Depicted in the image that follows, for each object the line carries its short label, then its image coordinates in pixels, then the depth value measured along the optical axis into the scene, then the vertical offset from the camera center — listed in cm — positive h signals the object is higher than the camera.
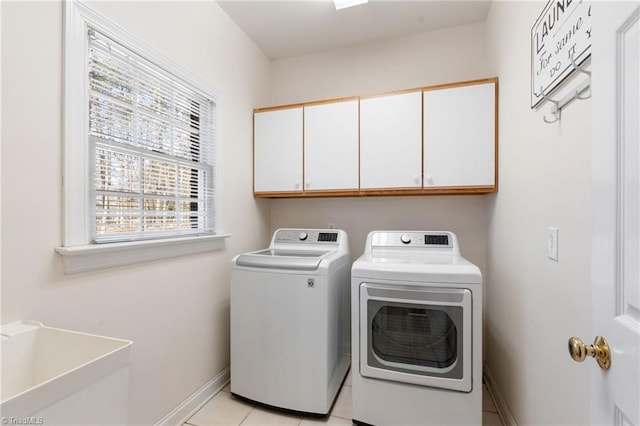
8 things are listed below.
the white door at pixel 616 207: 53 +1
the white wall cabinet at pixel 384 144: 200 +51
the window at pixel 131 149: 124 +32
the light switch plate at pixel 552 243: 116 -12
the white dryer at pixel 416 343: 156 -72
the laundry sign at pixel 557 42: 95 +62
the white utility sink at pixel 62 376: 69 -46
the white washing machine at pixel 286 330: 179 -74
